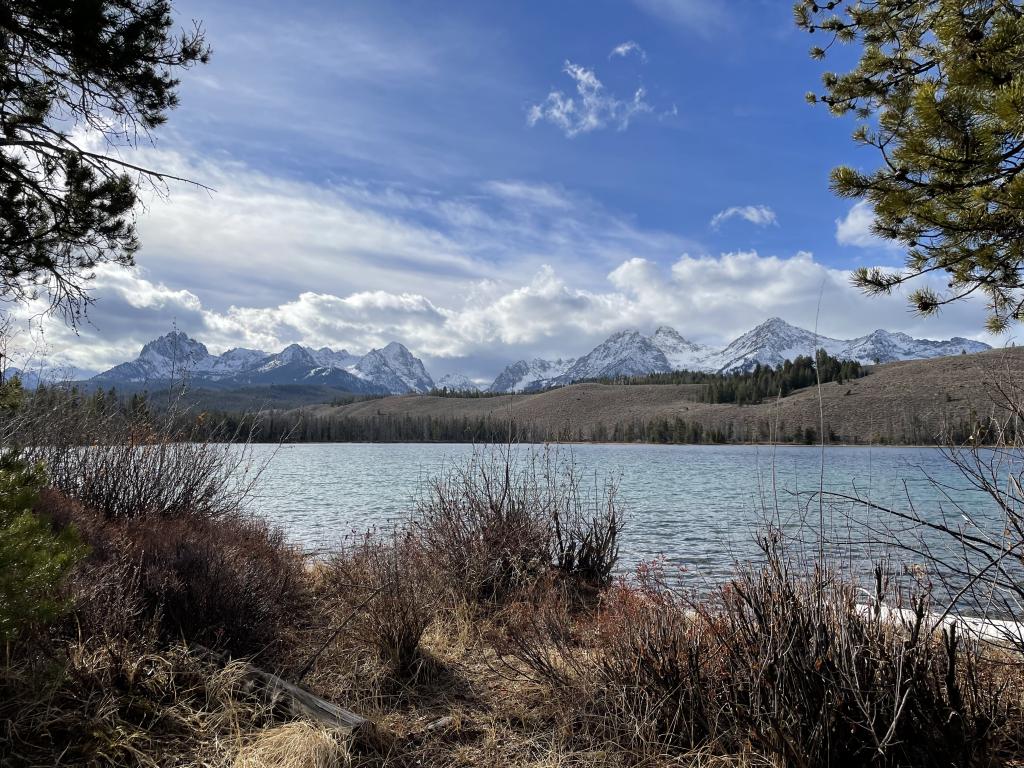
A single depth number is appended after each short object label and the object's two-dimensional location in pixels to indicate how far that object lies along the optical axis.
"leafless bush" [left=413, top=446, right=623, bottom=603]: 7.50
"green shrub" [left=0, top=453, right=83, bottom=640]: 3.05
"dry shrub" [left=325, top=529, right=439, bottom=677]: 5.29
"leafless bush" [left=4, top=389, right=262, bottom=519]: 8.71
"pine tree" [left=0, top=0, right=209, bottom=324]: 4.57
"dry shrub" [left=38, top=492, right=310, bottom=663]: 4.23
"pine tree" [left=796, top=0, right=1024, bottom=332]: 3.40
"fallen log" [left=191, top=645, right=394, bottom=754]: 3.73
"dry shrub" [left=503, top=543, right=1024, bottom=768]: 3.22
